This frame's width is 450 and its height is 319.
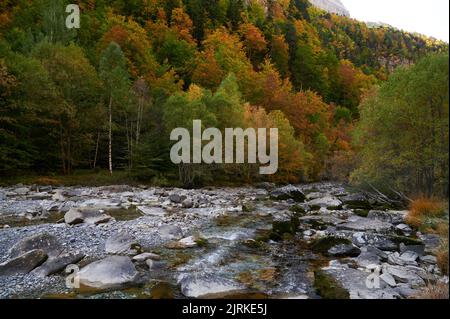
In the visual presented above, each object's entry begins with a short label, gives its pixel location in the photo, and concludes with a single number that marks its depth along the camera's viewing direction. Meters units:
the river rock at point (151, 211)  18.08
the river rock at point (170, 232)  13.62
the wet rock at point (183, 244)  12.38
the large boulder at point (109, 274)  8.66
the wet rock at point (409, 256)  10.96
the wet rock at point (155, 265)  10.12
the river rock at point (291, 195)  27.69
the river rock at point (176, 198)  22.89
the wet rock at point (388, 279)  8.79
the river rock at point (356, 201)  23.99
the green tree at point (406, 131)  18.16
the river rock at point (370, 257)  10.86
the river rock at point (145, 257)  10.62
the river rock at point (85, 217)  14.74
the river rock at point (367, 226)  15.80
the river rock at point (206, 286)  8.29
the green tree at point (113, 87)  33.91
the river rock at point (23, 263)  9.16
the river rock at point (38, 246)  10.45
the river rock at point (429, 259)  10.72
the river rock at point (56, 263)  9.23
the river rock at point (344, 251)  11.95
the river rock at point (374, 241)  12.66
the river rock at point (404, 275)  8.95
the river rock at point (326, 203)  23.25
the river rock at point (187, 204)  21.44
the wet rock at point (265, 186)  38.50
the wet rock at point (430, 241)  12.26
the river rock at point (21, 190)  23.42
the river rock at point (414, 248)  11.84
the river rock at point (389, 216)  17.62
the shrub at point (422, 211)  16.08
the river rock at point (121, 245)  11.39
